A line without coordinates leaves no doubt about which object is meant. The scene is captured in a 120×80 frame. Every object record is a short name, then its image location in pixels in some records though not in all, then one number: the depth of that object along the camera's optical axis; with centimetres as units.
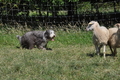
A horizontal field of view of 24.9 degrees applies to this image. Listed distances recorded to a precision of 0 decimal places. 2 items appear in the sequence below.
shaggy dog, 953
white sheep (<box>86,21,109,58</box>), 771
